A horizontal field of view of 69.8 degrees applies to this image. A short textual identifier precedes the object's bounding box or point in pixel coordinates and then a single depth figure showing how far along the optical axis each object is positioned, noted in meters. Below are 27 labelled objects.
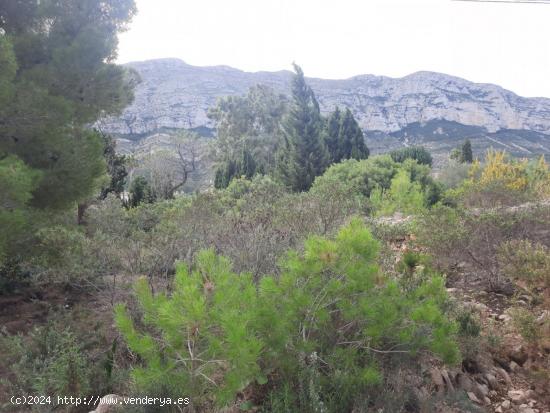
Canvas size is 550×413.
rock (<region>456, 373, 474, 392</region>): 3.26
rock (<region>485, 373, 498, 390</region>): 3.39
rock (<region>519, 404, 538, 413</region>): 3.05
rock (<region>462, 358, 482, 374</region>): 3.53
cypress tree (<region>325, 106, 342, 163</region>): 23.33
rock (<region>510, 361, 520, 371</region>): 3.68
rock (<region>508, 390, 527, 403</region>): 3.19
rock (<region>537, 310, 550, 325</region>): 3.86
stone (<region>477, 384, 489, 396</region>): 3.27
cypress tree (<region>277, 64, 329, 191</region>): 19.78
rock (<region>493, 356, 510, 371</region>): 3.72
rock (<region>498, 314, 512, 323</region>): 4.36
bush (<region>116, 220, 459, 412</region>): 2.24
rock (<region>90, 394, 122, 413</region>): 2.76
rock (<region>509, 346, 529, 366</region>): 3.77
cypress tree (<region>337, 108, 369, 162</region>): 23.54
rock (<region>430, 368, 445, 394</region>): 3.12
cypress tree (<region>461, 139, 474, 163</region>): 28.30
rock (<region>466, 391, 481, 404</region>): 3.15
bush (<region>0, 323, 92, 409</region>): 3.23
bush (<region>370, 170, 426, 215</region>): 9.81
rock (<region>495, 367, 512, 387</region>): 3.49
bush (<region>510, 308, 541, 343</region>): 3.63
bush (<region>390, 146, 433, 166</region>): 23.82
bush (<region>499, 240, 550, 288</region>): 4.06
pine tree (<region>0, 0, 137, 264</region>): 5.15
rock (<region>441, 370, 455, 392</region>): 3.17
